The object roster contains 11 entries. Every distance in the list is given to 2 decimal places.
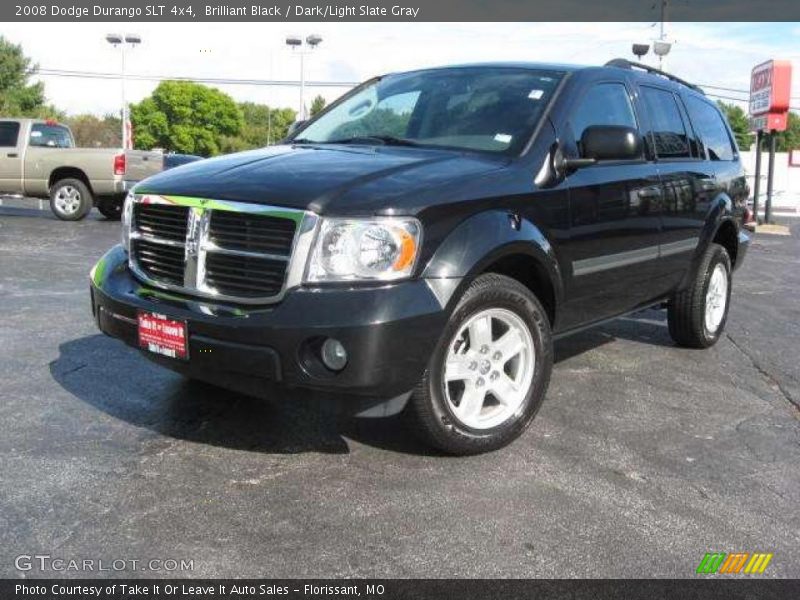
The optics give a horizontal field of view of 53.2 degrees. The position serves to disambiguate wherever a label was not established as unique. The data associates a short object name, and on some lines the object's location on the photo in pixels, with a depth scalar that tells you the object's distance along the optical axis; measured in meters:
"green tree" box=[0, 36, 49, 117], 45.97
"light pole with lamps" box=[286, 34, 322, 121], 42.09
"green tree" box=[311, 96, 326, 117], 59.11
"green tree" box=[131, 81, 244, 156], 90.19
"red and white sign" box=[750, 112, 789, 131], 18.97
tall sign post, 19.00
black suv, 3.21
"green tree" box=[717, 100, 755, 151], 91.12
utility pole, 33.21
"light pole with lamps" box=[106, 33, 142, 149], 47.62
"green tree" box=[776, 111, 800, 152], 100.94
